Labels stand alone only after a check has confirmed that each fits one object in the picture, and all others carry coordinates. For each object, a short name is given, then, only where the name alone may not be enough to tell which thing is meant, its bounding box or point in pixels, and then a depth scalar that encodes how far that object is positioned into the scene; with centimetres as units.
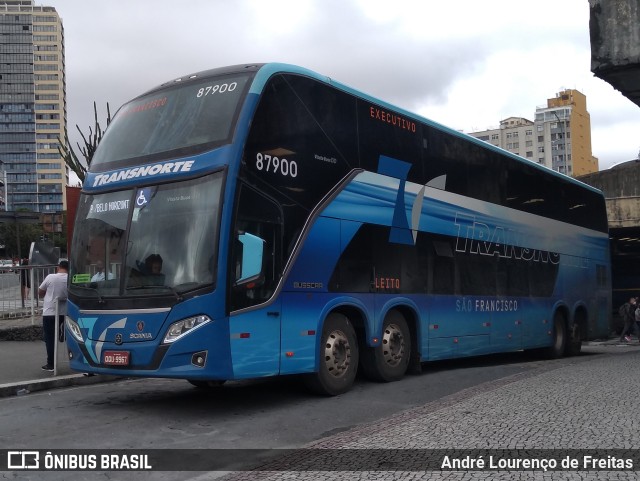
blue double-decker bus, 729
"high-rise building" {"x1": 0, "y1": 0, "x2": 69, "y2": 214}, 16662
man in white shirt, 1031
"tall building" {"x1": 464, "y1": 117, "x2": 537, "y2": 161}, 13450
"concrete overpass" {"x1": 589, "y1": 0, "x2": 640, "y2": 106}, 1273
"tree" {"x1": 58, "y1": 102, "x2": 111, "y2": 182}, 1773
